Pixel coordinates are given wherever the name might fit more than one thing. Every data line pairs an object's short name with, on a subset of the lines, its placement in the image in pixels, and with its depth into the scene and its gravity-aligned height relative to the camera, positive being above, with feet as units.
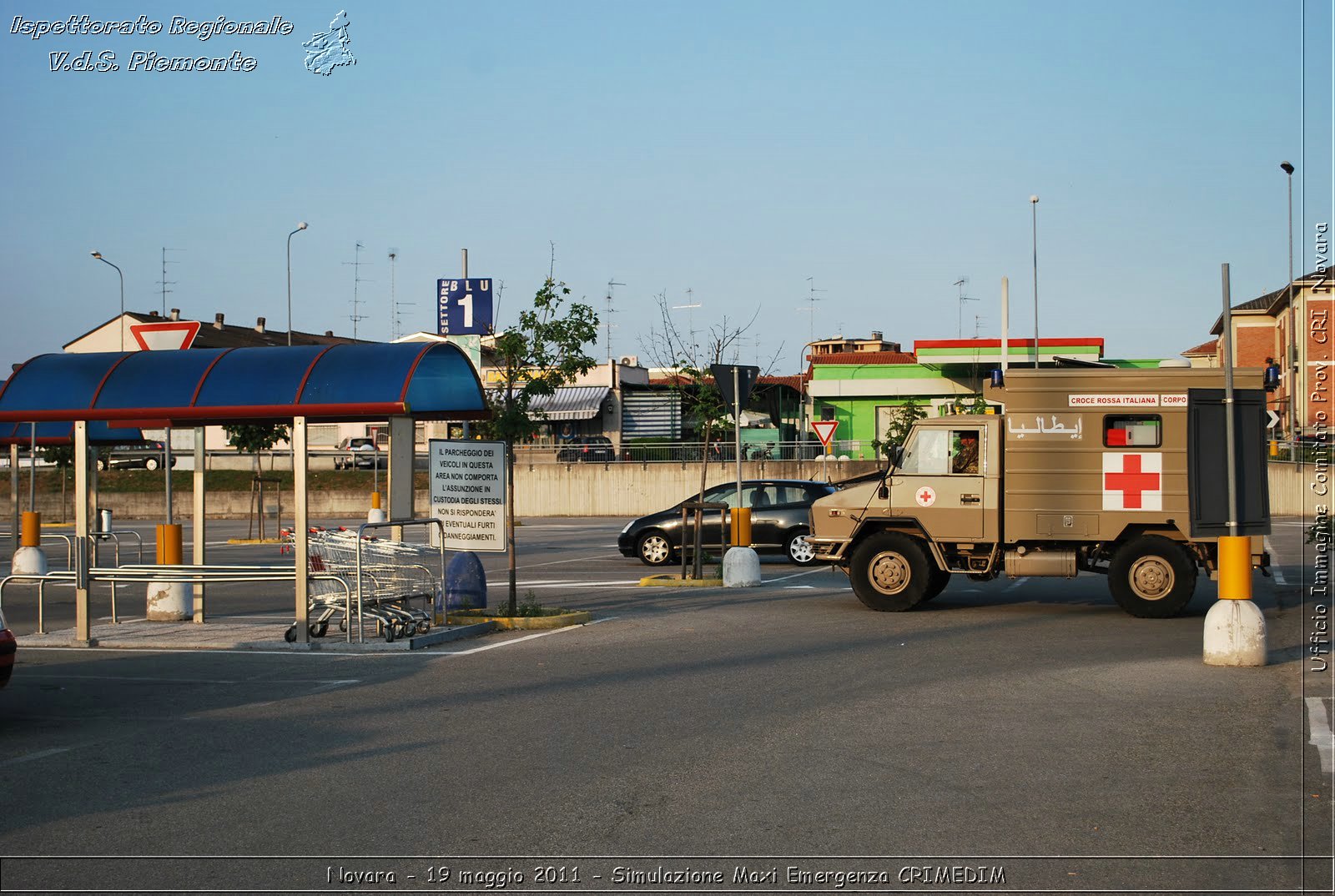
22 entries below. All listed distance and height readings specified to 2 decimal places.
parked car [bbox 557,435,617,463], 165.78 +1.72
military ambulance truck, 50.06 -1.23
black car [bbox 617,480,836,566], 80.64 -3.88
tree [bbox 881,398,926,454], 153.48 +5.31
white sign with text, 49.73 -1.08
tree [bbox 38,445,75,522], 123.63 +1.56
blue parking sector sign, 80.74 +10.42
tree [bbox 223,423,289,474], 117.00 +3.27
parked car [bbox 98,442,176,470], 188.23 +1.78
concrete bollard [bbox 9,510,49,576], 67.92 -4.29
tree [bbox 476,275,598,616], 55.03 +4.82
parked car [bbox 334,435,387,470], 185.88 +1.46
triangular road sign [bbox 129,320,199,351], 53.72 +5.73
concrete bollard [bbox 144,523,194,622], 53.98 -5.17
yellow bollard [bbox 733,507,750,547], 67.41 -3.39
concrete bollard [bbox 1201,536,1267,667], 37.35 -4.73
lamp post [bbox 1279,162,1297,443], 65.51 +8.32
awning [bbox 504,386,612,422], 199.82 +9.81
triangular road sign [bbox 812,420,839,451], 110.01 +2.94
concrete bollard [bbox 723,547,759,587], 64.85 -5.34
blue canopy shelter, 44.93 +2.89
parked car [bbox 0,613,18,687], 31.42 -4.45
